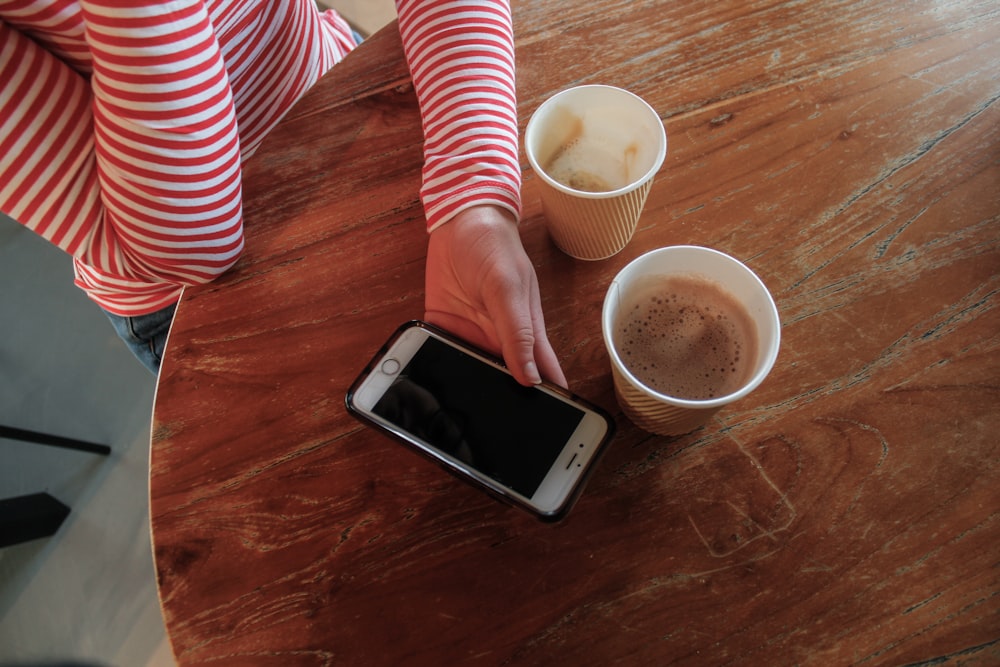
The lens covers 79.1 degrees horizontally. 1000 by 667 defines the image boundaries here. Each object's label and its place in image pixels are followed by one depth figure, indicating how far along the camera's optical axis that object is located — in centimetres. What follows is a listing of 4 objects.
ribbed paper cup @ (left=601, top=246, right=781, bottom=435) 42
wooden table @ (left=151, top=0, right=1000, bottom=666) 46
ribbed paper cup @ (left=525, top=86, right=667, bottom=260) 50
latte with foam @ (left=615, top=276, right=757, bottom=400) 47
